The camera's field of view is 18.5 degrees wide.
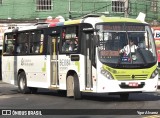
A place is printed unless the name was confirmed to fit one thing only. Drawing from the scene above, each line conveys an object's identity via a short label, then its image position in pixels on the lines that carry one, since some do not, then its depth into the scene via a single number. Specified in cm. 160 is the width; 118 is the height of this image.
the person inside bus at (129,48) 1739
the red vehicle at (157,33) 3864
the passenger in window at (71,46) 1875
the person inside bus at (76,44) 1847
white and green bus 1716
